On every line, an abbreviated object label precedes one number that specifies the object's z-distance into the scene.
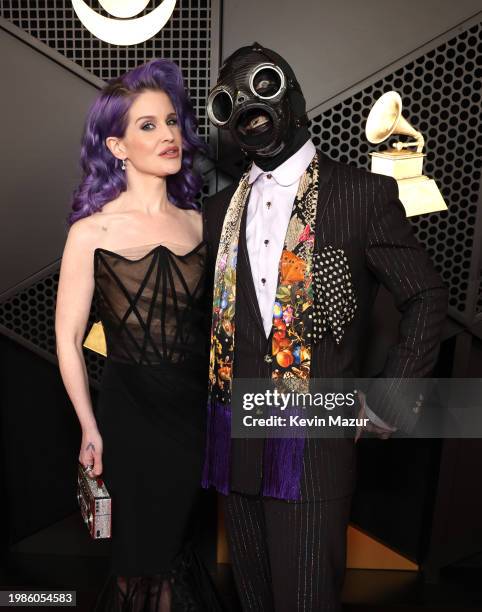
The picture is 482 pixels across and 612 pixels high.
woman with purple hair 1.98
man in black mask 1.70
